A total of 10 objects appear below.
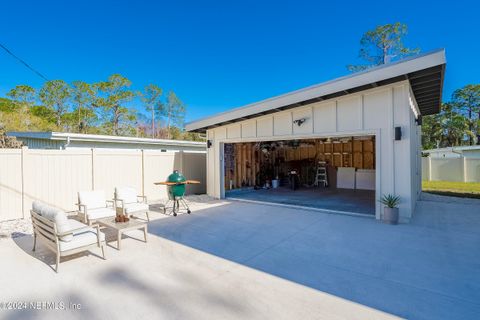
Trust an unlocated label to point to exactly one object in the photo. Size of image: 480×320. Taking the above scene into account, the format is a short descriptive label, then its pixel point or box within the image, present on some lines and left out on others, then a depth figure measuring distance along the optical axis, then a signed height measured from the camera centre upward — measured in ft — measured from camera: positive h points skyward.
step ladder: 45.93 -3.21
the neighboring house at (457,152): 53.78 +0.97
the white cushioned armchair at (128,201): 19.70 -3.48
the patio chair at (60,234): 12.36 -3.85
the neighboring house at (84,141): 35.14 +3.07
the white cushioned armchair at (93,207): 18.61 -3.73
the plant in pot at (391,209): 19.79 -4.16
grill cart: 23.77 -2.60
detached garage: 20.01 +2.30
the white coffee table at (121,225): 14.98 -4.04
